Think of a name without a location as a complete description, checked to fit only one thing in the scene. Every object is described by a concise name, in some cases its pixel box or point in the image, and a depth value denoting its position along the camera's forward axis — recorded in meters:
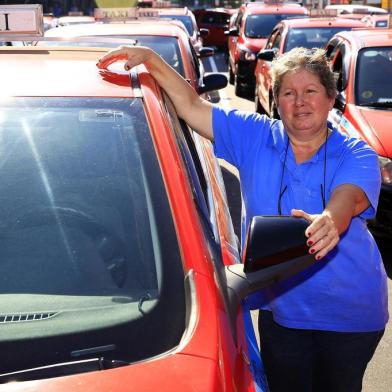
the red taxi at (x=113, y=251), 1.61
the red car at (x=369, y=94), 5.12
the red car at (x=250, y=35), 12.88
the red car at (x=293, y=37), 9.52
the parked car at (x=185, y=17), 13.12
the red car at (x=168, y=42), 6.06
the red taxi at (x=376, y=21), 10.85
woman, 2.37
